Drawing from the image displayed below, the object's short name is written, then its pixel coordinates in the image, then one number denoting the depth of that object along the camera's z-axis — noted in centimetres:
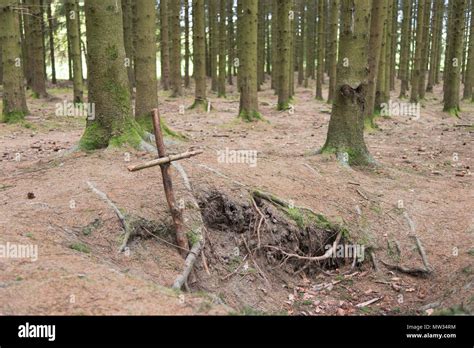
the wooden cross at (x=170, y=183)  561
